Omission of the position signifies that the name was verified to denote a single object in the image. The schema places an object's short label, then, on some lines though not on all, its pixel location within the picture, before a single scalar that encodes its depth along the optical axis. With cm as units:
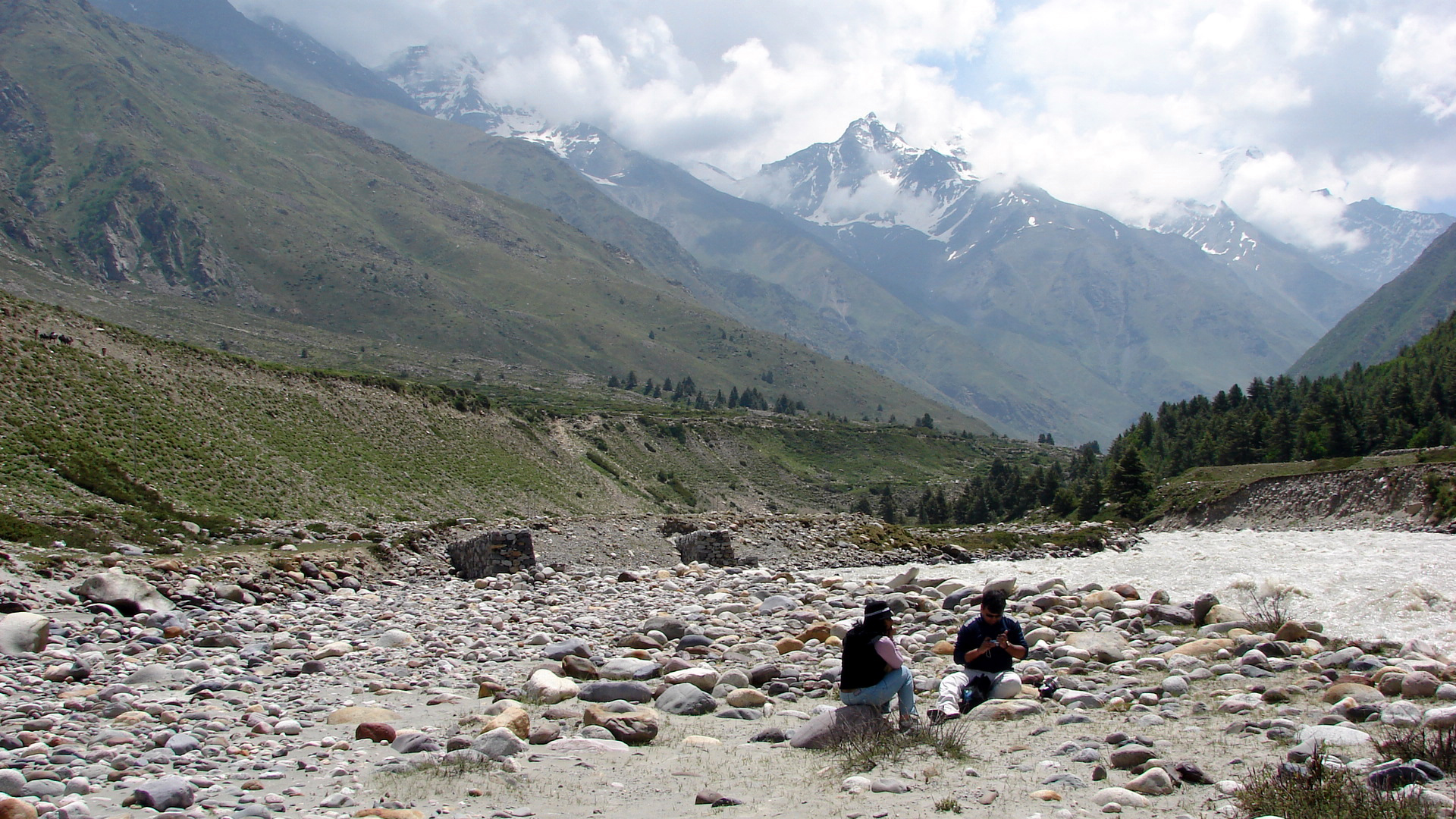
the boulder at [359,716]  1140
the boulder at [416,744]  993
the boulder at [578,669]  1403
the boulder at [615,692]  1277
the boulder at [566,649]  1558
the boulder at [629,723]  1070
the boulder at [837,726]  1023
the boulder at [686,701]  1230
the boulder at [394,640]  1700
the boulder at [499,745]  970
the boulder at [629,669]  1414
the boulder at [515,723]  1069
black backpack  1182
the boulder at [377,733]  1047
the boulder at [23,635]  1366
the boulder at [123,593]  1722
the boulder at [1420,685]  1057
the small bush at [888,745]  938
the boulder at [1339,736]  873
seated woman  1081
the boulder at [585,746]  1023
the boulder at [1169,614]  1803
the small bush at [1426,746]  761
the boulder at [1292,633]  1501
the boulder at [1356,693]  1047
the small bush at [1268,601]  1748
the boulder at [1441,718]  877
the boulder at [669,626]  1791
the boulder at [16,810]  718
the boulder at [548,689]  1268
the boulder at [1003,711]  1121
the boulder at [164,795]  787
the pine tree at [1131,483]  6519
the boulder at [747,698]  1252
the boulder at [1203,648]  1430
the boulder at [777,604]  2125
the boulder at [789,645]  1652
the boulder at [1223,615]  1703
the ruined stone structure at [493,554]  2845
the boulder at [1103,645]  1476
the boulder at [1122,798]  775
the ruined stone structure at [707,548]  3384
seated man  1210
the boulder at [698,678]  1341
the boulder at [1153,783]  802
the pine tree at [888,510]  10946
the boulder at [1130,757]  880
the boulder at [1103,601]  2045
